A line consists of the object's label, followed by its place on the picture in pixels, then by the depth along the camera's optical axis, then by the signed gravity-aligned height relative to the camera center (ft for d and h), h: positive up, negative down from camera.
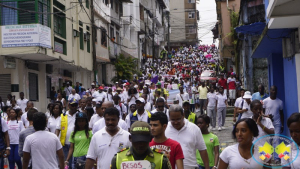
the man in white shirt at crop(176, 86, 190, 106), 68.23 -0.88
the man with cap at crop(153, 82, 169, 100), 70.75 -0.28
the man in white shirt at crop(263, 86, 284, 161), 39.11 -1.69
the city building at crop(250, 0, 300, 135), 35.19 +3.83
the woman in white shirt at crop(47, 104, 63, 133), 37.22 -1.81
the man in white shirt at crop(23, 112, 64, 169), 24.75 -2.64
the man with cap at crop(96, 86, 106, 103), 67.77 -0.58
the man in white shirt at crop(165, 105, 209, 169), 23.39 -2.12
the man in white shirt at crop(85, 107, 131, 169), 21.98 -2.22
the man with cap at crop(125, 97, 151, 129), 39.75 -1.92
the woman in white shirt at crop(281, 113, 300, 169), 15.19 -1.73
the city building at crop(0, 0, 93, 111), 77.36 +7.52
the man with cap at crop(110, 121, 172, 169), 15.39 -1.91
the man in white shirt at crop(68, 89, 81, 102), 73.02 -0.52
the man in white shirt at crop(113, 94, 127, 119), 49.78 -1.48
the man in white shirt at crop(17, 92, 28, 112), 67.09 -1.10
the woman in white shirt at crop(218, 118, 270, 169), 16.40 -2.05
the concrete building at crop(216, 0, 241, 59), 116.78 +15.68
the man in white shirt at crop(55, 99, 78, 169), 35.01 -2.29
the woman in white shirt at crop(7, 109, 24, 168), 36.78 -3.13
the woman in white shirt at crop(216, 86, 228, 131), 60.75 -2.09
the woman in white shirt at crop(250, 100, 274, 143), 27.96 -1.83
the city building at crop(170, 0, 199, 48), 313.94 +42.18
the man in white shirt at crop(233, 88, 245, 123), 43.82 -1.30
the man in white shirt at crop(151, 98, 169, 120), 37.24 -1.02
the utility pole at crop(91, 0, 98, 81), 95.01 +6.16
